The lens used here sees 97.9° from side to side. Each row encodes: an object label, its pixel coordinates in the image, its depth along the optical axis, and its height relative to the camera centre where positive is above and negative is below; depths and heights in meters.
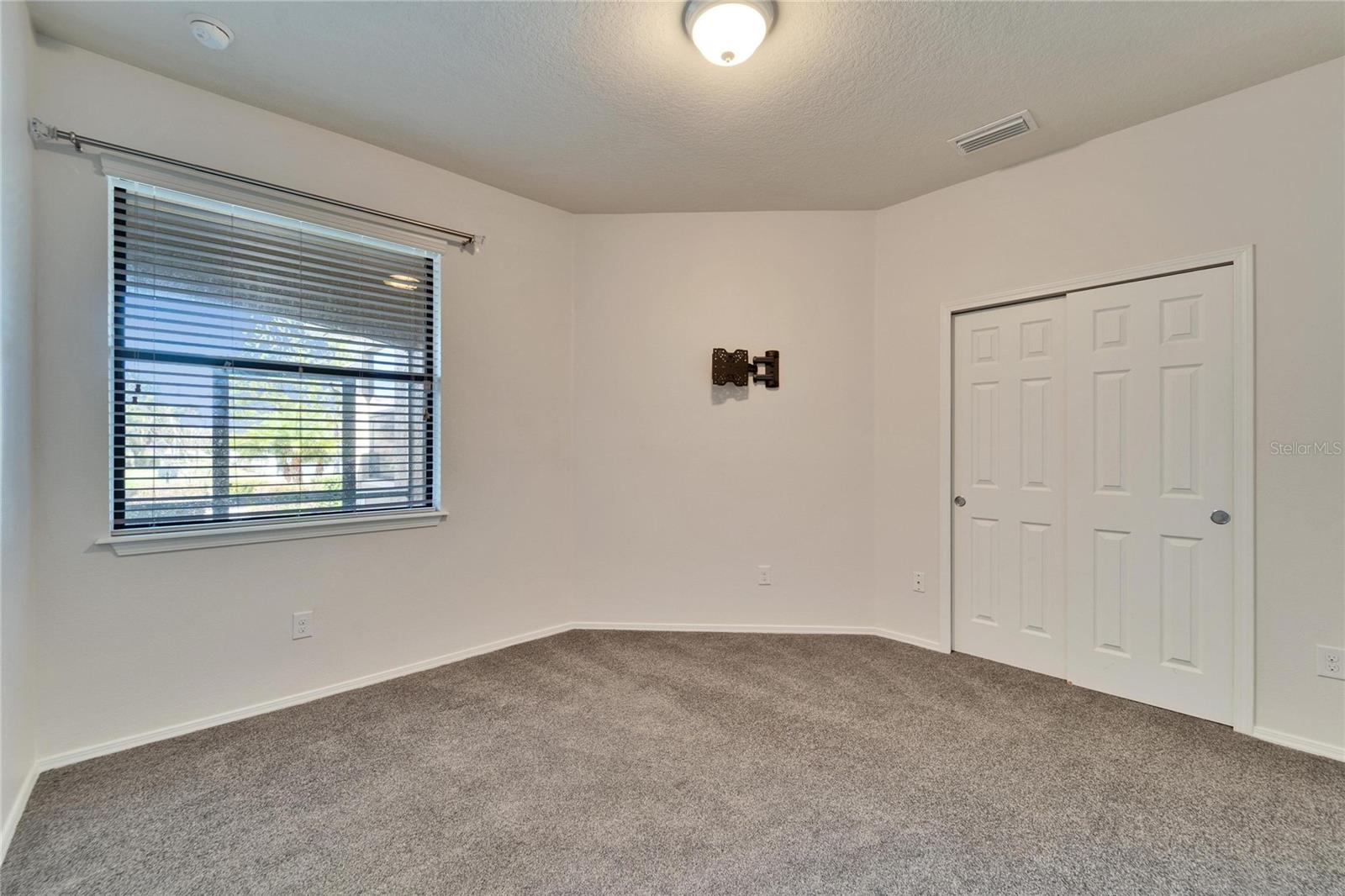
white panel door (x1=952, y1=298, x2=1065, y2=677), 3.02 -0.20
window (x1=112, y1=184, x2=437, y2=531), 2.30 +0.33
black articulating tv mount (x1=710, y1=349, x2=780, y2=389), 3.65 +0.49
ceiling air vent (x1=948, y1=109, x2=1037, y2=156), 2.62 +1.47
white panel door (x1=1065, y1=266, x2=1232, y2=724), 2.50 -0.19
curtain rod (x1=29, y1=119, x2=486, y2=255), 2.05 +1.11
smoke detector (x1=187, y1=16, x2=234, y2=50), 2.03 +1.45
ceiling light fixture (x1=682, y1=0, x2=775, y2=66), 1.88 +1.39
